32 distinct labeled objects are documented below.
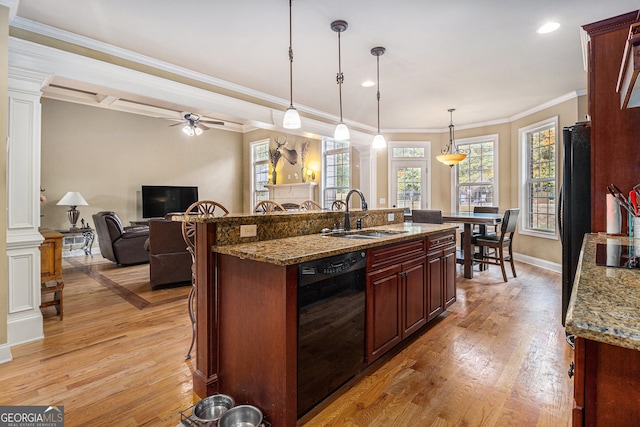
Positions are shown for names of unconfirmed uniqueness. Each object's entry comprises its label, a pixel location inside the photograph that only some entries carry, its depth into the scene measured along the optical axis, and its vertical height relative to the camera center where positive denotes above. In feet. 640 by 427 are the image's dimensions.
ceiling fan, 18.81 +5.39
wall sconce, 26.27 +3.18
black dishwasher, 5.56 -2.05
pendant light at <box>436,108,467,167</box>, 17.69 +3.19
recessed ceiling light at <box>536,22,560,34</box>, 9.53 +5.58
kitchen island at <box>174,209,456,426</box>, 5.26 -1.74
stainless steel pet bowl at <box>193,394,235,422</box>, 5.50 -3.35
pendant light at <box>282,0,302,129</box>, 9.11 +2.70
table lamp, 20.43 +0.78
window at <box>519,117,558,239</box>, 17.65 +2.03
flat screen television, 25.08 +1.26
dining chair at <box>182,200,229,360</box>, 7.16 -1.23
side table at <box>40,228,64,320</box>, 10.13 -1.56
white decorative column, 8.59 +0.20
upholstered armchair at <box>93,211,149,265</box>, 18.03 -1.43
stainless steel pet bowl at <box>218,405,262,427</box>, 5.19 -3.29
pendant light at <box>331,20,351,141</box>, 9.46 +4.44
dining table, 15.30 -1.31
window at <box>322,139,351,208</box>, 25.11 +3.42
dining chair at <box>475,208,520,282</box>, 14.33 -1.22
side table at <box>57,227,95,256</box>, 21.69 -1.69
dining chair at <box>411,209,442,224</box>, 16.19 -0.13
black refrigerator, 7.54 +0.40
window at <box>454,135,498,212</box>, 21.48 +2.66
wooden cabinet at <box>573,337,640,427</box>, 2.31 -1.27
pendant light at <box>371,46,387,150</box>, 11.07 +5.61
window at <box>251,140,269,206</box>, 30.48 +4.26
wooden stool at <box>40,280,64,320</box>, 10.08 -2.35
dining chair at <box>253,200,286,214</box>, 13.91 +0.32
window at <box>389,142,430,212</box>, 23.85 +2.72
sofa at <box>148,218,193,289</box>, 13.89 -1.70
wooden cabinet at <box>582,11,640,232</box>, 6.36 +1.83
